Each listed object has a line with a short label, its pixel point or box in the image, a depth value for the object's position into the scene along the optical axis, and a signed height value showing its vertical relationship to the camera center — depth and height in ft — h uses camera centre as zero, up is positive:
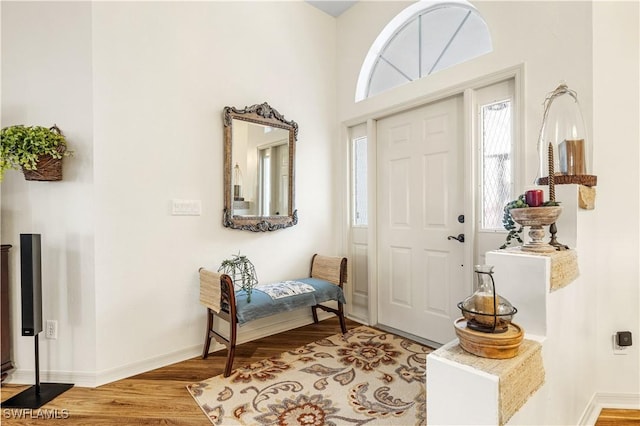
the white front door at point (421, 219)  8.29 -0.27
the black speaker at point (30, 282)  6.12 -1.34
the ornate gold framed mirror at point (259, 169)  8.69 +1.24
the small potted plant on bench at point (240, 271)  7.89 -1.60
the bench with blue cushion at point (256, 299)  7.05 -2.17
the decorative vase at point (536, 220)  4.28 -0.16
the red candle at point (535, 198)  4.45 +0.15
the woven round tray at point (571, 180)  5.15 +0.47
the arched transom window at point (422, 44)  8.00 +4.66
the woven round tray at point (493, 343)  3.19 -1.36
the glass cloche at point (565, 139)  5.23 +1.31
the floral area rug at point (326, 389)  5.65 -3.64
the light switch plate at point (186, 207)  7.80 +0.12
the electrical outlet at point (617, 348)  6.17 -2.72
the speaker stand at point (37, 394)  5.98 -3.59
